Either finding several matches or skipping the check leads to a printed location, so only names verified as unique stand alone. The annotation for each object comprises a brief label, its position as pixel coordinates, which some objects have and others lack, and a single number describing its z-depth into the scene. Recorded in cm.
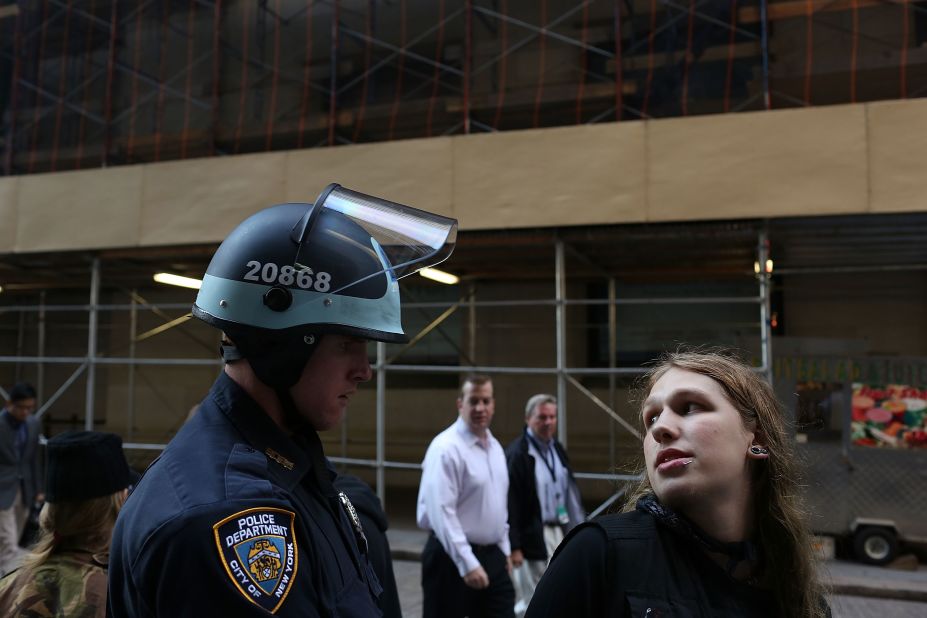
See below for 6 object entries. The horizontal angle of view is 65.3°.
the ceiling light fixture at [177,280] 1071
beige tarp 718
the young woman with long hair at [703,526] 159
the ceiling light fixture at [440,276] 960
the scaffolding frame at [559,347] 746
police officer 129
